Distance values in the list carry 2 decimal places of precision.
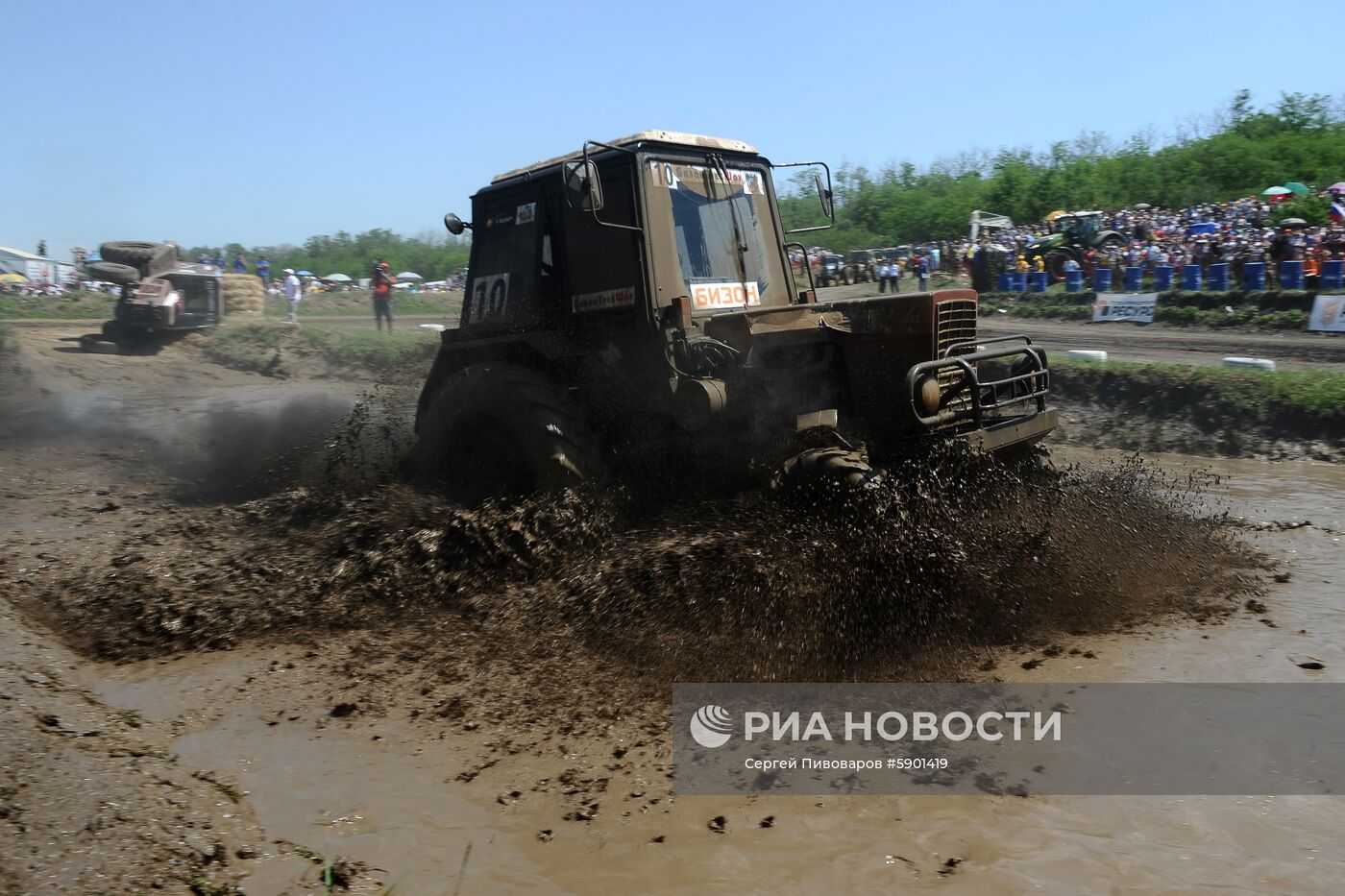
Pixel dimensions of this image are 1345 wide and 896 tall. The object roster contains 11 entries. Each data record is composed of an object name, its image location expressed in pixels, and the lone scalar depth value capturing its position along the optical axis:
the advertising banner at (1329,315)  17.31
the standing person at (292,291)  25.95
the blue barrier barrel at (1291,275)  19.38
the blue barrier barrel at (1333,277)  18.34
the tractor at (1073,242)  27.16
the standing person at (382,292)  22.06
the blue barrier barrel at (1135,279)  22.42
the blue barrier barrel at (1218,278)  20.91
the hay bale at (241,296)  22.30
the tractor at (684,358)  5.32
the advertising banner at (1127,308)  21.03
